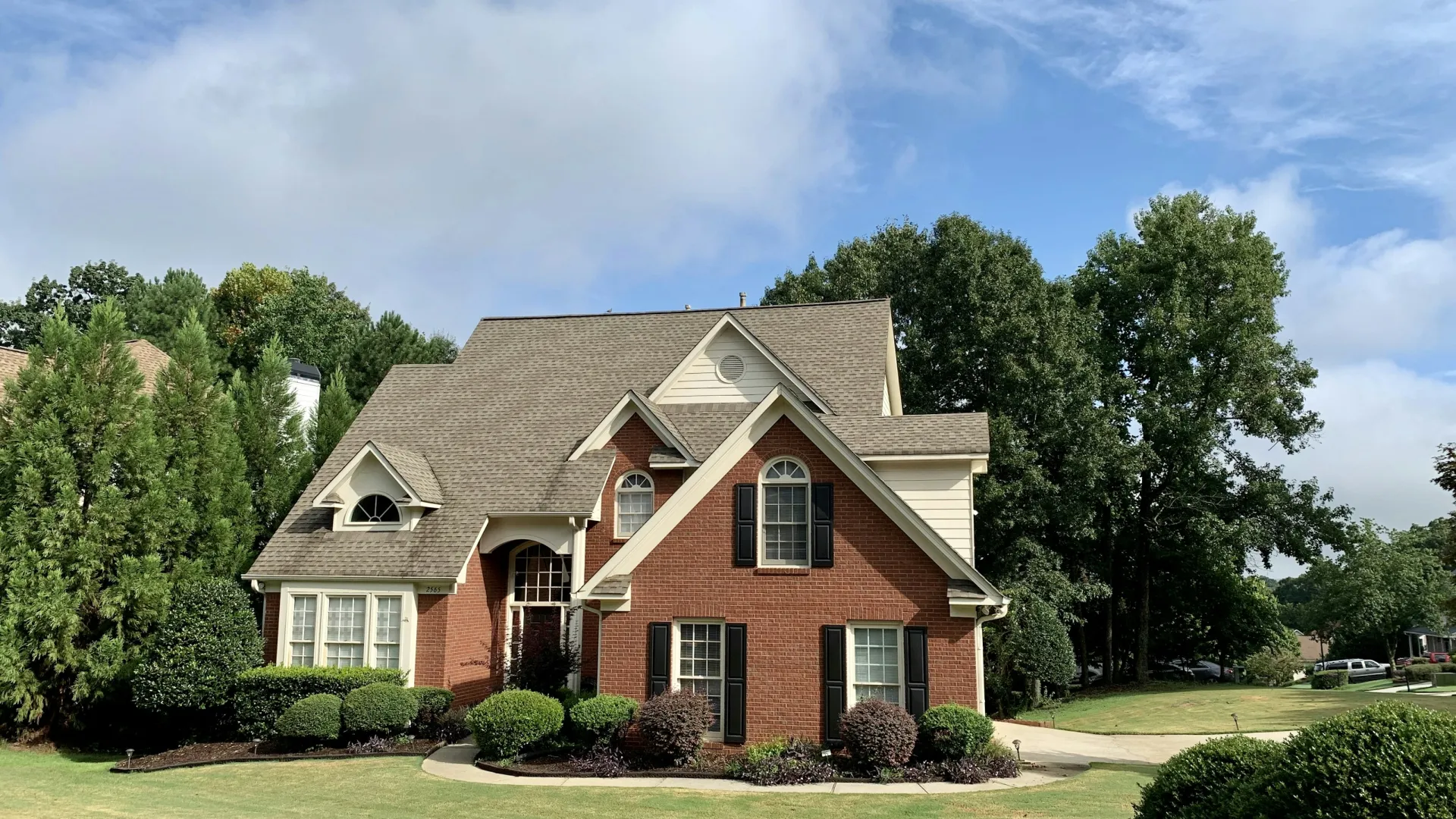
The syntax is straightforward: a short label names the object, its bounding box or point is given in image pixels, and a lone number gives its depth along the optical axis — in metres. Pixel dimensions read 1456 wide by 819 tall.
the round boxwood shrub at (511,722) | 16.25
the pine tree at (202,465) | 22.62
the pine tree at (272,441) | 25.58
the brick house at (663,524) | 16.52
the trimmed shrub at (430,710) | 19.08
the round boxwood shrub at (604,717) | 16.19
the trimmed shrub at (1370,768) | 6.44
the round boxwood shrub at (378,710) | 18.23
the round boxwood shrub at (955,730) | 15.15
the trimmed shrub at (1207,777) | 8.12
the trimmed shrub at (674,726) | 15.70
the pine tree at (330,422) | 28.31
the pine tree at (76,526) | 19.88
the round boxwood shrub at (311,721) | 18.00
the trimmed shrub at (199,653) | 19.55
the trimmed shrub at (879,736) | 15.10
